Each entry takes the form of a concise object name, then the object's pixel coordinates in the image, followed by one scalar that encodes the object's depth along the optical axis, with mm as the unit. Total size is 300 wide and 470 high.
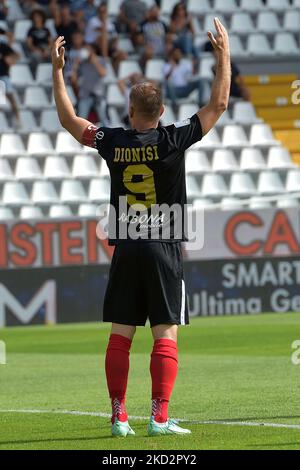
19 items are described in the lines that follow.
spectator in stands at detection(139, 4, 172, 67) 25469
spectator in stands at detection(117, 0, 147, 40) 25953
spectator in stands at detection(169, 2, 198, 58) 25719
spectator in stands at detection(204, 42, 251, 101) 26000
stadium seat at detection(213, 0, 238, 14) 28391
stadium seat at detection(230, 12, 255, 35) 28203
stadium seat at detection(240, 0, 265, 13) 28641
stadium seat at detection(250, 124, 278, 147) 25445
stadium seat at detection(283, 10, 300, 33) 28688
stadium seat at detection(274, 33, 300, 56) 28219
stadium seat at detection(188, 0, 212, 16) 27933
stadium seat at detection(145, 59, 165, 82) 25547
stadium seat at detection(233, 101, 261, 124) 26064
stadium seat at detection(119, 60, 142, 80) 25547
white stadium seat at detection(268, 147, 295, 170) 25047
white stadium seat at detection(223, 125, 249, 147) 25219
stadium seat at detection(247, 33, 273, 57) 28016
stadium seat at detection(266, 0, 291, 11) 28930
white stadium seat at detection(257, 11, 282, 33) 28516
